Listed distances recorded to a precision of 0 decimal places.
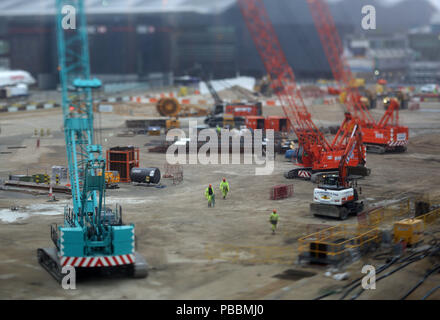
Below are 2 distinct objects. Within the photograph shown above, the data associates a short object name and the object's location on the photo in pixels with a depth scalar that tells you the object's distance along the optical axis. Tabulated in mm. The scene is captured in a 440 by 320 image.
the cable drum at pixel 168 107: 101750
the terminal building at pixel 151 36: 164500
